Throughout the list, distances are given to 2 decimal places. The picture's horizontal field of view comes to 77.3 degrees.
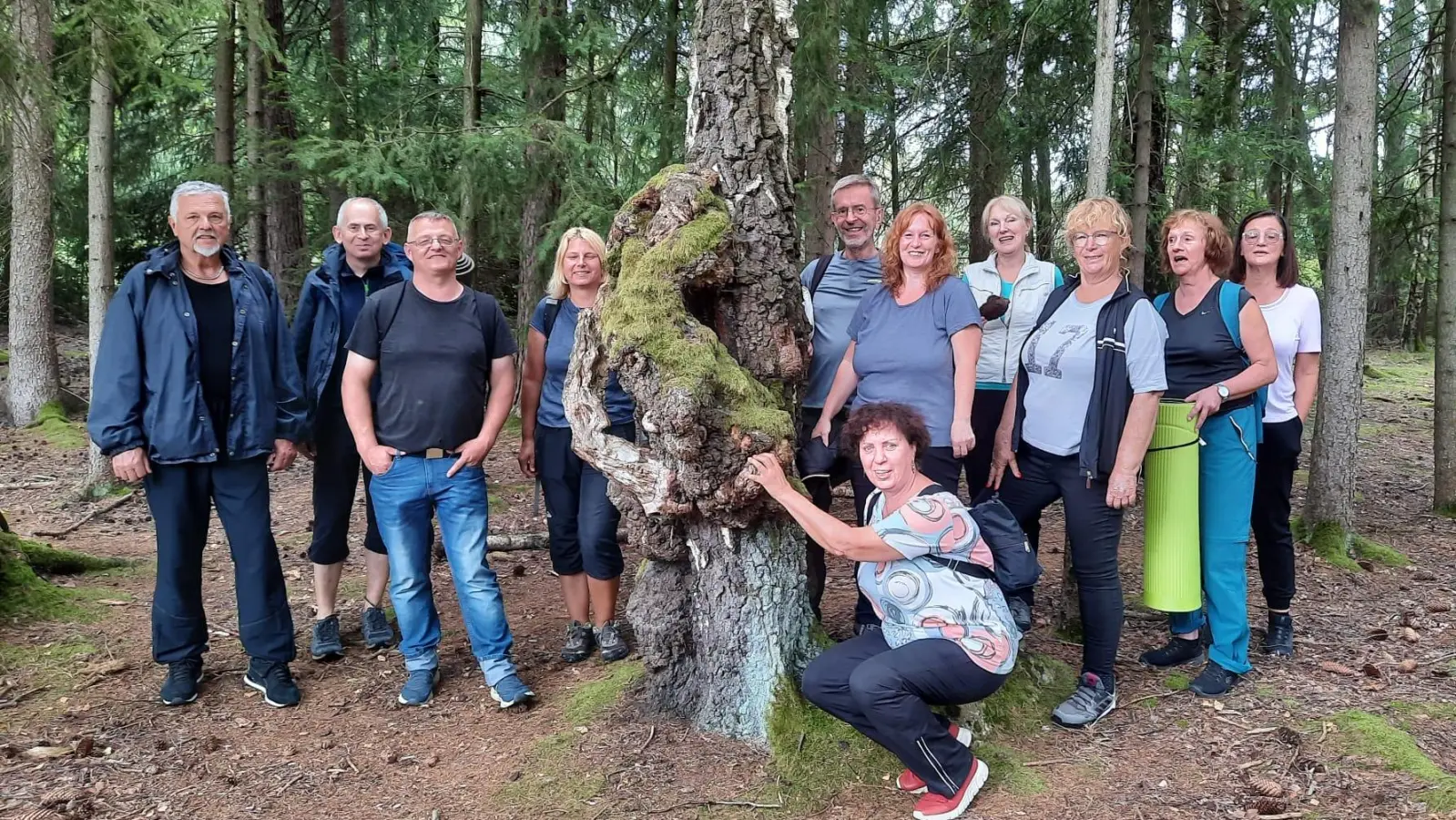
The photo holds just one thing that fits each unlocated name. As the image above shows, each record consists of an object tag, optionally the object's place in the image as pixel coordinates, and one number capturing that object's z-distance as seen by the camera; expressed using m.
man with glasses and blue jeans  4.02
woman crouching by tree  3.08
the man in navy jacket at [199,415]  3.92
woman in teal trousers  3.96
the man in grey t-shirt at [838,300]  4.16
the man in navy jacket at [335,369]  4.48
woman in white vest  4.29
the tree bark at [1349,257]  6.01
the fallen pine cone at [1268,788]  3.22
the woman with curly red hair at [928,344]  3.67
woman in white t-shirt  4.47
